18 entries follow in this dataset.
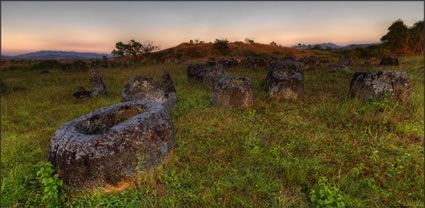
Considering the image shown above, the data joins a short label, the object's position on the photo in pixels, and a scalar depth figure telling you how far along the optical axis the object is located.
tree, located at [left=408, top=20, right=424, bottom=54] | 20.38
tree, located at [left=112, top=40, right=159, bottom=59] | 39.91
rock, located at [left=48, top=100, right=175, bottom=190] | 3.30
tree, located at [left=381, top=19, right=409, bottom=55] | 24.06
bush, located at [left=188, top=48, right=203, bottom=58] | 47.41
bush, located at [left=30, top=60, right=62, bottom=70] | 27.42
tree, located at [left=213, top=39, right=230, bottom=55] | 42.66
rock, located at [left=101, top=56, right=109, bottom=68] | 28.36
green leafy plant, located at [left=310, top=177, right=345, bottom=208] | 2.97
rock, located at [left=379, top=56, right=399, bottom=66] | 15.81
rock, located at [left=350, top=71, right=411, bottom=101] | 6.99
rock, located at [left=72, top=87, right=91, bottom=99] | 10.32
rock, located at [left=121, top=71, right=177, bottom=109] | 8.30
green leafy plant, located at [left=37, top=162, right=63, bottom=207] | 3.23
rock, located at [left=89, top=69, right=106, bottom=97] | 10.68
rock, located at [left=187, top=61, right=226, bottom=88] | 12.25
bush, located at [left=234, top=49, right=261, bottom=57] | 43.97
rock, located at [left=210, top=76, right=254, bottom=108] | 7.66
